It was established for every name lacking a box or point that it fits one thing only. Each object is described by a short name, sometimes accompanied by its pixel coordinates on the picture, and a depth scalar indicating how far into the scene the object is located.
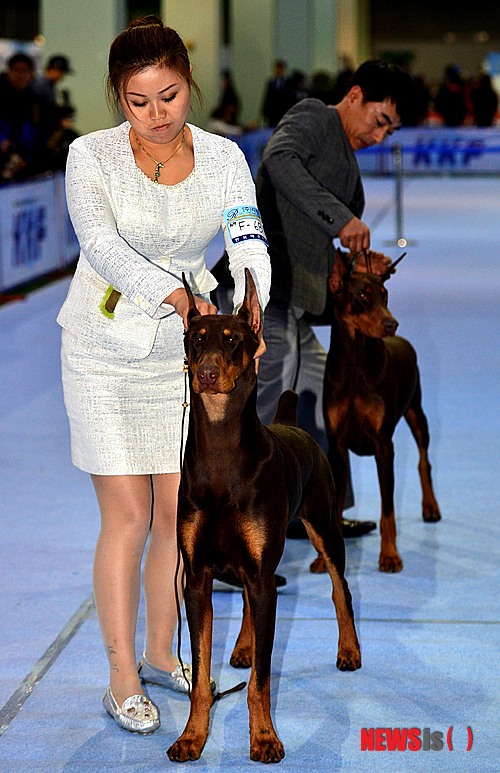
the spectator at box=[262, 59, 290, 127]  24.22
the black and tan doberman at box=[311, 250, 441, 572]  4.09
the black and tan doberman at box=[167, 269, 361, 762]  2.64
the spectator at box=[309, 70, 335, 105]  27.17
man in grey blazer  4.02
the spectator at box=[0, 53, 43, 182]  12.01
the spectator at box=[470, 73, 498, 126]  26.39
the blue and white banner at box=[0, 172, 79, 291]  10.20
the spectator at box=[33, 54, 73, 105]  12.75
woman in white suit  2.76
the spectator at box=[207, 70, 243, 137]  21.69
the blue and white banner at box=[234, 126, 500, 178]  22.53
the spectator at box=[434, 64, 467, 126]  26.19
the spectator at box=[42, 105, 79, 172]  12.47
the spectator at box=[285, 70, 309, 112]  23.34
